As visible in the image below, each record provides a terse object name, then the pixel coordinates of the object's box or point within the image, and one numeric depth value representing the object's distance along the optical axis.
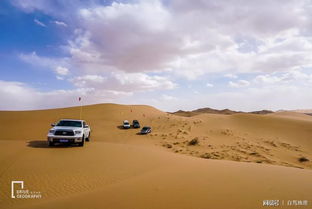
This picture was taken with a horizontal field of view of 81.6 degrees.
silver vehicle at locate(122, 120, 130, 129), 28.22
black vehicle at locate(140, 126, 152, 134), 24.59
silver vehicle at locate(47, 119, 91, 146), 10.79
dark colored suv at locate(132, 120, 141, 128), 28.42
